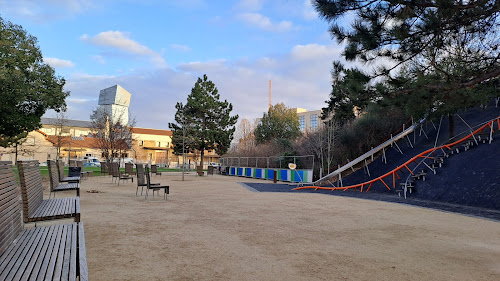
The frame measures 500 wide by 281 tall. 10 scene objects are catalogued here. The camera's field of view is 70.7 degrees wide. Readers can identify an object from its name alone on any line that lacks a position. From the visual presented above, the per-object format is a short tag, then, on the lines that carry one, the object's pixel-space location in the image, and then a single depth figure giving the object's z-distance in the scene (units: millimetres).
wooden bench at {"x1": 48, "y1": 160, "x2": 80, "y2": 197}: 7664
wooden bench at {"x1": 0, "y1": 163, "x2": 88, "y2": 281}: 2391
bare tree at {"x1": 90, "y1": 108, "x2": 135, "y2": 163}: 31059
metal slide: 19673
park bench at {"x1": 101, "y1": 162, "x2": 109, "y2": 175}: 22159
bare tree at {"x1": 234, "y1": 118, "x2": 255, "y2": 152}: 58412
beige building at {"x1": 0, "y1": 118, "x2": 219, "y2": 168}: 63041
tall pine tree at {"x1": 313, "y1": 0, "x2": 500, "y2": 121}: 6250
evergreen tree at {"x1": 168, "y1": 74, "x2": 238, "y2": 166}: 45906
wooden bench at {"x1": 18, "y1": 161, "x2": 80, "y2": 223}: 4133
